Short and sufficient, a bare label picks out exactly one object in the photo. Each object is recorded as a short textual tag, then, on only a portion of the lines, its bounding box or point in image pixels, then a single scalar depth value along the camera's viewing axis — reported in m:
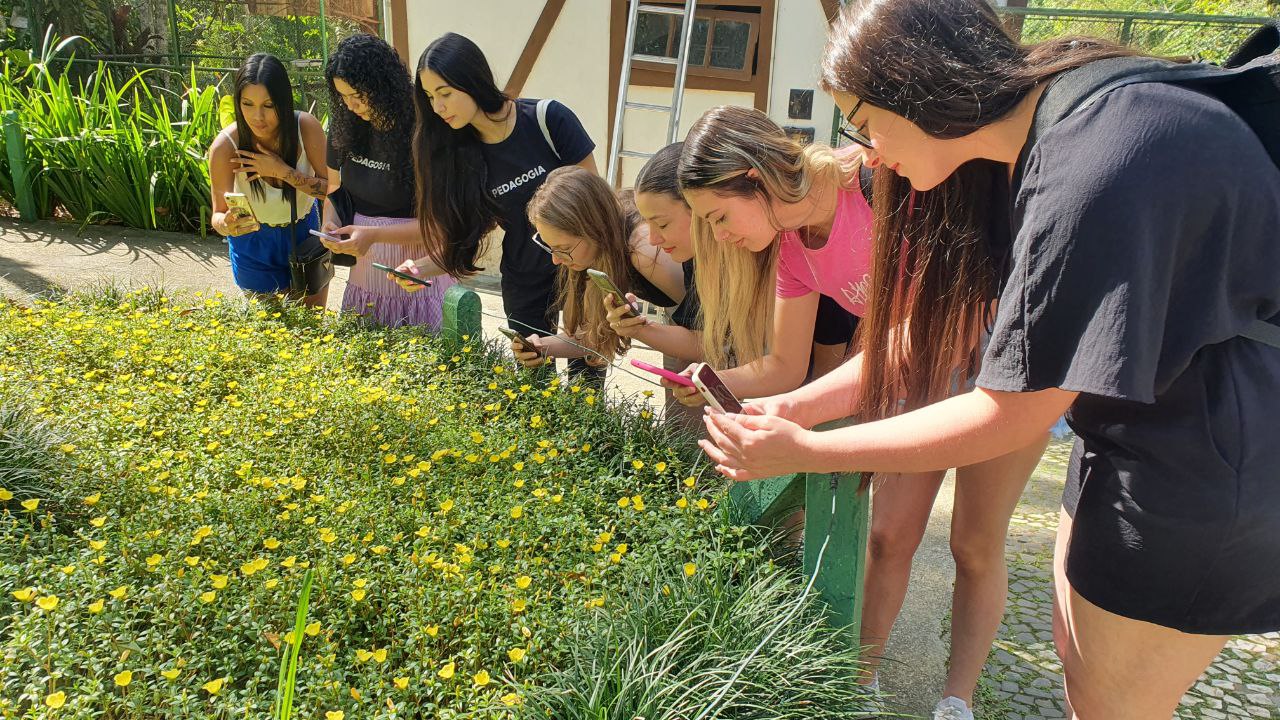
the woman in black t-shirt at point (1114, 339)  0.93
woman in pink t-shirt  1.96
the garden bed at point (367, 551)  1.54
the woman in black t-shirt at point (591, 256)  2.66
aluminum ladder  5.75
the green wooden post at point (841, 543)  1.63
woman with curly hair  3.22
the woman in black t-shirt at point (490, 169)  3.04
